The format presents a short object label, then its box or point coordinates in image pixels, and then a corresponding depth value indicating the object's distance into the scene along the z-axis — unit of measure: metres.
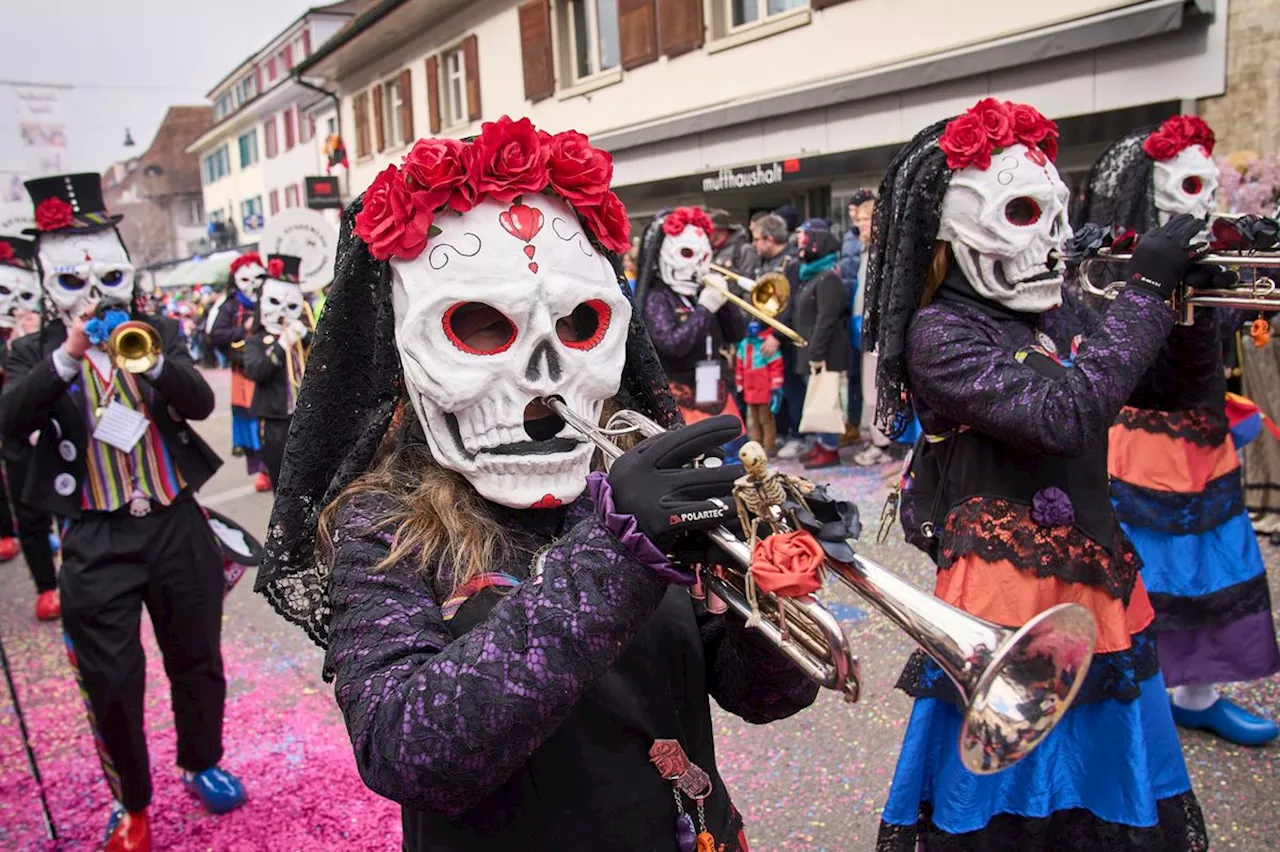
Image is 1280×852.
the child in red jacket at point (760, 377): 8.28
